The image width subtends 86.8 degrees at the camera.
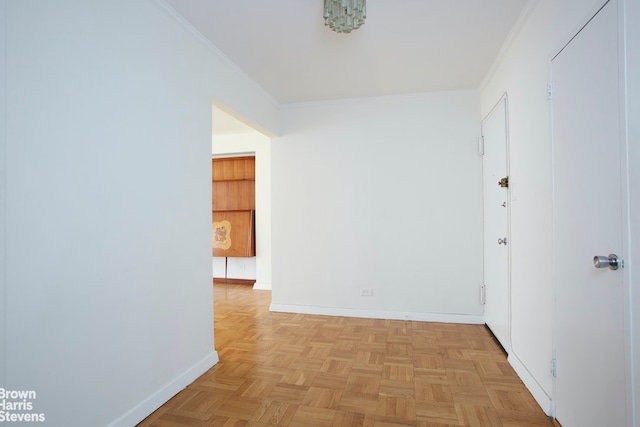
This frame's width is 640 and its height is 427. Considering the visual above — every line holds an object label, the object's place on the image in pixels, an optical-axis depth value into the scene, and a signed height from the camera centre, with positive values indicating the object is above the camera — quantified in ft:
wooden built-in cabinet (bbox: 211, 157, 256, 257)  18.28 +0.65
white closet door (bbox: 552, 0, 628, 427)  4.24 -0.12
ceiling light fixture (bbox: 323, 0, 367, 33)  6.47 +4.00
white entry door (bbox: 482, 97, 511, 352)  8.96 -0.20
